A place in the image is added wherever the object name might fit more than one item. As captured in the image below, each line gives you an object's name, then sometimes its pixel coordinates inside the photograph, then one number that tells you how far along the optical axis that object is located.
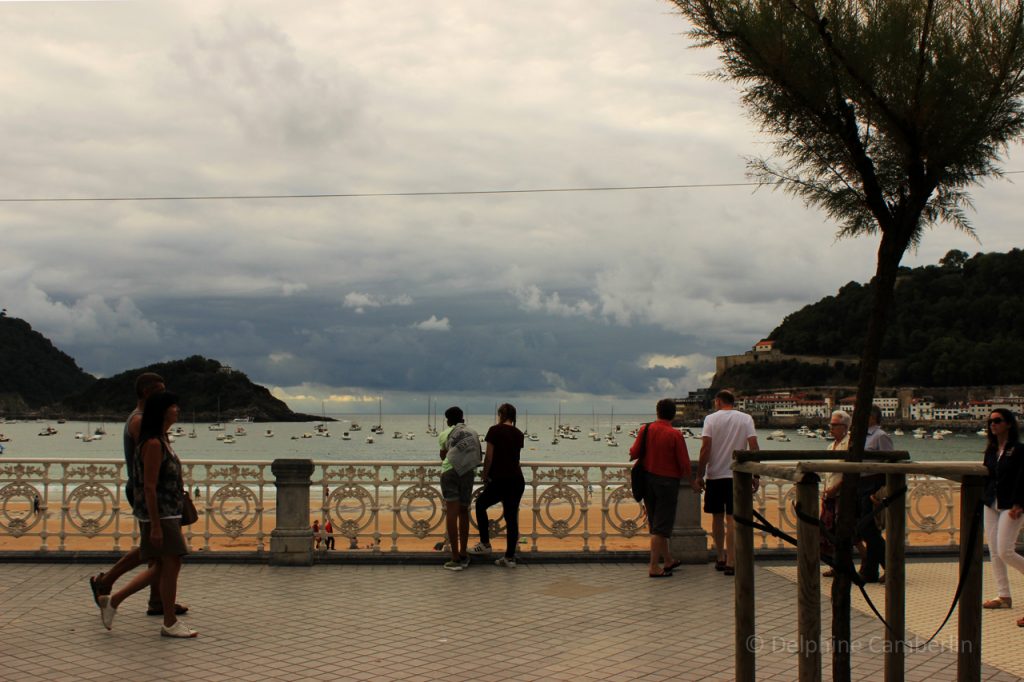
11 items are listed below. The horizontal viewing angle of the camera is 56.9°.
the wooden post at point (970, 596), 4.13
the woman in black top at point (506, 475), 10.48
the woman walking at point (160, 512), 7.30
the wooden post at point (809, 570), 4.22
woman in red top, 10.00
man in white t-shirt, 10.20
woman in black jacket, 8.09
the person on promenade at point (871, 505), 8.77
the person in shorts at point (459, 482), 10.42
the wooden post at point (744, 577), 4.66
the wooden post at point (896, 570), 4.52
